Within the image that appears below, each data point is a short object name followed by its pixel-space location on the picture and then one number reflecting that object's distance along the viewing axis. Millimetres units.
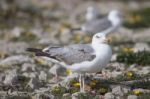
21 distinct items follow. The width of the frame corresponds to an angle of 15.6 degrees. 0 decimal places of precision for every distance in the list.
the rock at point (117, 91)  11302
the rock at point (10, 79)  12094
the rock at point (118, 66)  13802
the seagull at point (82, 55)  11203
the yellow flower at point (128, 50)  15386
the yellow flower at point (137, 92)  11164
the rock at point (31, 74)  13055
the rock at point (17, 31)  19312
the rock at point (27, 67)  13734
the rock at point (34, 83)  11984
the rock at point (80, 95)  10976
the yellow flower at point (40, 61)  14758
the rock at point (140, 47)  15828
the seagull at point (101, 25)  18203
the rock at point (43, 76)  12983
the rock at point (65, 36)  18838
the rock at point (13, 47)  16484
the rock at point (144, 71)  13169
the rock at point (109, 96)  10966
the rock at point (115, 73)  12933
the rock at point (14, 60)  14320
